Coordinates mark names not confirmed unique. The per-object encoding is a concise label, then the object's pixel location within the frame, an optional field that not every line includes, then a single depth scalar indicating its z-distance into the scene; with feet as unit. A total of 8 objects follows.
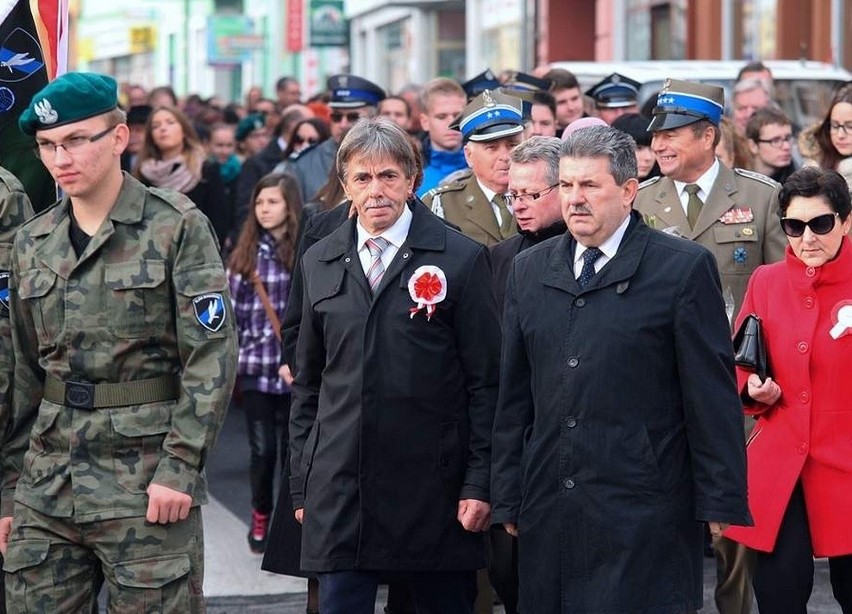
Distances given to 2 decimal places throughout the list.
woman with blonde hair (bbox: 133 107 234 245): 66.63
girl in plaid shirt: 51.38
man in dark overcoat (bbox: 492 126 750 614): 28.99
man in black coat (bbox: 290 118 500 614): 32.04
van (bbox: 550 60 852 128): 86.94
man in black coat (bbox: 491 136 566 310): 35.85
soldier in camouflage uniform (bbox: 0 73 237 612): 29.48
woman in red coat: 34.37
